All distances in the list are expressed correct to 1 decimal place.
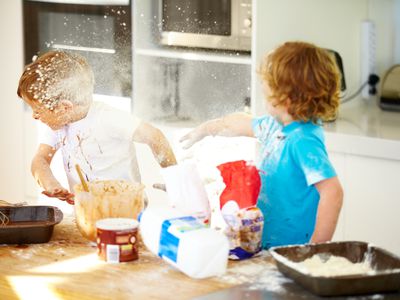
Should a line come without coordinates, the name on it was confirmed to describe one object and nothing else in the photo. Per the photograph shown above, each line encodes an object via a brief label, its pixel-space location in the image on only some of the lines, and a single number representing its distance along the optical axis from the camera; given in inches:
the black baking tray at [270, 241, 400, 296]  71.2
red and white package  82.4
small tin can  83.2
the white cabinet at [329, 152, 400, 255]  123.0
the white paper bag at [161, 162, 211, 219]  85.0
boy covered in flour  114.4
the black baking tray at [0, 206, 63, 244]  89.2
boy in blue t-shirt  83.4
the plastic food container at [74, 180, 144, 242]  90.0
